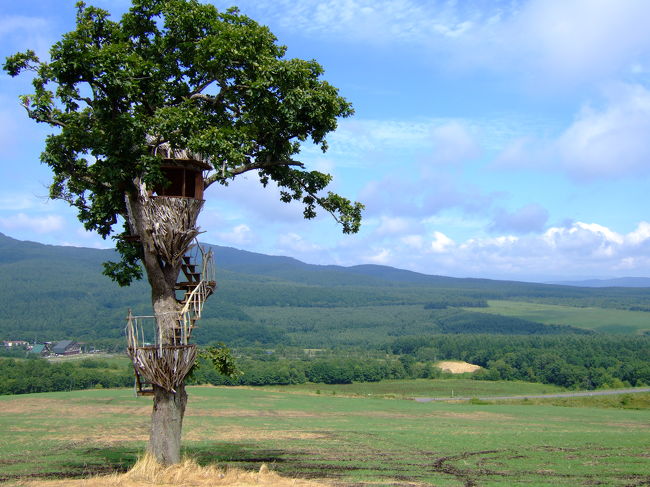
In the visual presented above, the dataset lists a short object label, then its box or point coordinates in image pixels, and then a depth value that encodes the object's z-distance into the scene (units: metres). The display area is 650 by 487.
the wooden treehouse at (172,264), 16.64
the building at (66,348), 173.88
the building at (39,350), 170.25
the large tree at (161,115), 16.44
